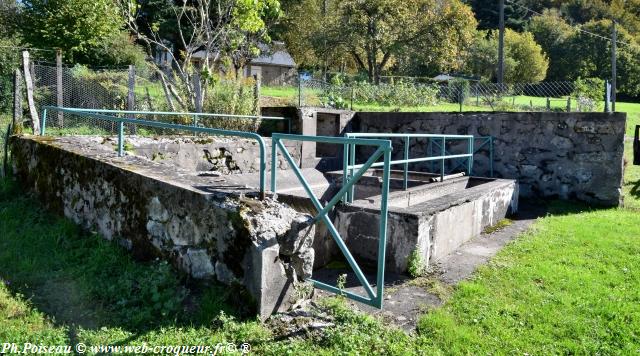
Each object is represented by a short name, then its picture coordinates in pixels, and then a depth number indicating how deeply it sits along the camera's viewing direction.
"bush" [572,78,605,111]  11.57
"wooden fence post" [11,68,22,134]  7.02
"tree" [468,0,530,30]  46.03
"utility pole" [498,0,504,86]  22.67
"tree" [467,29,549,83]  36.94
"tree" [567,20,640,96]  35.47
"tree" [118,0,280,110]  11.20
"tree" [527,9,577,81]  40.06
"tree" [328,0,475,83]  27.80
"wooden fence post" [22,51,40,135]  7.34
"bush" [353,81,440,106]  15.62
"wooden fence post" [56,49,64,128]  9.91
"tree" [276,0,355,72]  29.34
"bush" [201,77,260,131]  10.07
